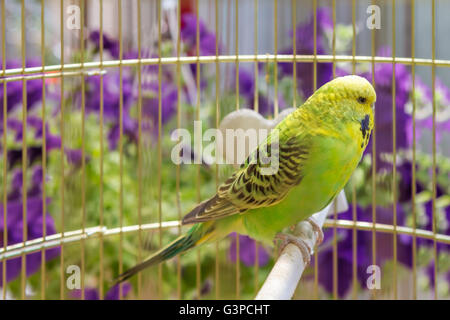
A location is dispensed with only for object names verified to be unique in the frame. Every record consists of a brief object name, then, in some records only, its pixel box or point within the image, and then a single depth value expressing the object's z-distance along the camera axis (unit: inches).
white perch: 20.7
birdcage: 30.5
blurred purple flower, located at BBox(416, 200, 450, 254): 31.7
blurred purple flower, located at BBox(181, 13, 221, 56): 32.6
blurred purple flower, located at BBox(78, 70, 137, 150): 32.1
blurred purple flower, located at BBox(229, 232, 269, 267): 31.5
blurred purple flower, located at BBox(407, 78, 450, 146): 32.4
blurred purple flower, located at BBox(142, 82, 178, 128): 31.7
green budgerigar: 23.8
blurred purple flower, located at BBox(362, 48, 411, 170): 30.9
